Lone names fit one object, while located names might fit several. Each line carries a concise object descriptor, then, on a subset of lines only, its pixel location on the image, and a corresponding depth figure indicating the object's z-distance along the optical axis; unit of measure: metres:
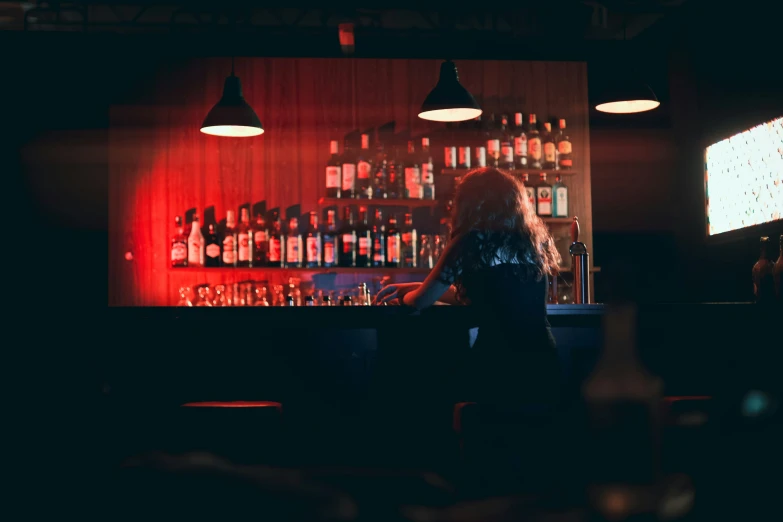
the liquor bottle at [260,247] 4.89
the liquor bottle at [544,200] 5.19
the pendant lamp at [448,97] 3.79
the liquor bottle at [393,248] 4.96
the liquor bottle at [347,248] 4.91
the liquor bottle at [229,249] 4.86
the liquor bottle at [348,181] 4.98
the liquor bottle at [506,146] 5.16
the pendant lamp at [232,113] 3.89
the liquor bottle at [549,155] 5.23
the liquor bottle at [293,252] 4.90
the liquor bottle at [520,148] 5.16
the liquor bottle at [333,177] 4.99
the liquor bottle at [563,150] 5.25
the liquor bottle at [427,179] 5.05
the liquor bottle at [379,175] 5.03
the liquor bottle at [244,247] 4.86
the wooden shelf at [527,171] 5.08
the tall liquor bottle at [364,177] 4.99
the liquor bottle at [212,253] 4.85
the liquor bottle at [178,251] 4.82
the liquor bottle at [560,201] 5.23
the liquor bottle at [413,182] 5.05
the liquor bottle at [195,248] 4.87
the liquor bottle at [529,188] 5.16
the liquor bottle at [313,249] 4.91
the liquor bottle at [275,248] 4.87
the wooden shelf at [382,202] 4.96
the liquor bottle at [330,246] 4.90
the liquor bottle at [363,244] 4.93
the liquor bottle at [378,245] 4.94
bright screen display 3.87
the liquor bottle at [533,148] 5.17
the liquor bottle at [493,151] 5.16
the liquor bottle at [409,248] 5.01
